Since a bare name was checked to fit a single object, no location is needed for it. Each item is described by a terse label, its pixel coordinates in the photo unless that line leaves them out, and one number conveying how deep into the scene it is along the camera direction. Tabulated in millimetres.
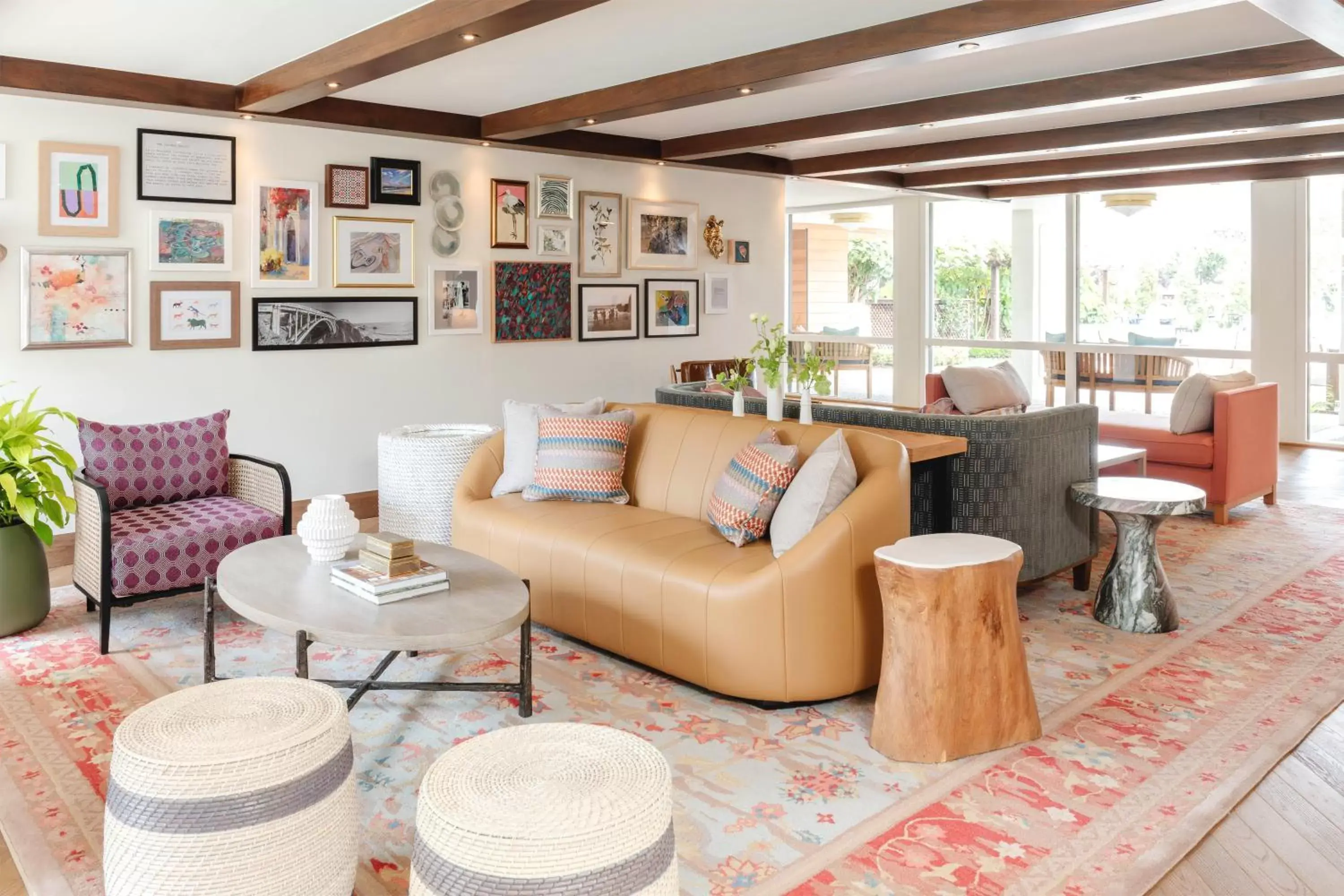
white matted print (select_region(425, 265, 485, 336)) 6816
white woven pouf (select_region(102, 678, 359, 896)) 2041
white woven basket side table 5309
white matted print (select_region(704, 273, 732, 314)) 8539
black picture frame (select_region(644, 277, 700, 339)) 8078
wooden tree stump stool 3037
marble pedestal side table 4258
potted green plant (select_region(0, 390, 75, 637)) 4184
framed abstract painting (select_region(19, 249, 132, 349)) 5266
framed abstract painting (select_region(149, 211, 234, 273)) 5660
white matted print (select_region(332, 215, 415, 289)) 6344
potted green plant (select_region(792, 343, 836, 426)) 4359
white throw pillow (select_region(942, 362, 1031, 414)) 6281
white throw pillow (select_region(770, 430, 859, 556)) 3523
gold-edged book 3369
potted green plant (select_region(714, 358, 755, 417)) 4781
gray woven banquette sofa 4418
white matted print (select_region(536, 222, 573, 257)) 7316
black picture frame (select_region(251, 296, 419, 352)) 6055
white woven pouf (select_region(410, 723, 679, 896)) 1779
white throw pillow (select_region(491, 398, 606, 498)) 4707
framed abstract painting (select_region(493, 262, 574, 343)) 7152
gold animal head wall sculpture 8453
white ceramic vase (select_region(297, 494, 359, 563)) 3676
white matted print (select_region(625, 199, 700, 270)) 7898
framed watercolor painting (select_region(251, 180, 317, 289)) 6020
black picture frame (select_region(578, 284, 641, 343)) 7641
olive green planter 4223
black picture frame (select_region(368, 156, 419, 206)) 6453
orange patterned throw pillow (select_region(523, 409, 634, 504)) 4496
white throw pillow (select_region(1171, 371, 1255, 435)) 6344
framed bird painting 7047
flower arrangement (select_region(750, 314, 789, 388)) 4555
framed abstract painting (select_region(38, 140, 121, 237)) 5281
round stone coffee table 2990
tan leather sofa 3367
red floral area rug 2539
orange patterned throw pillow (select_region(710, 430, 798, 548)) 3754
